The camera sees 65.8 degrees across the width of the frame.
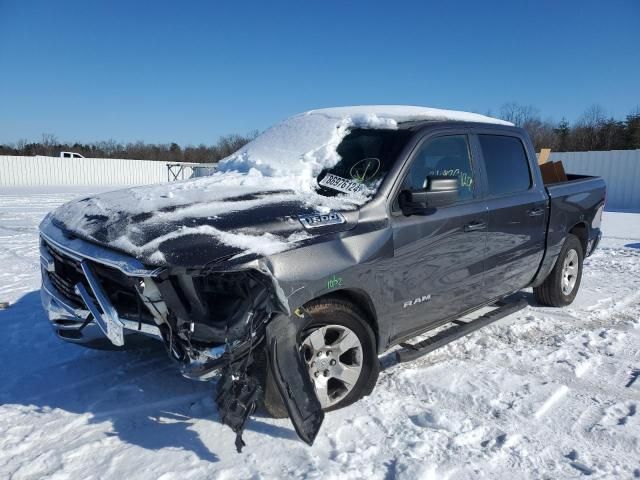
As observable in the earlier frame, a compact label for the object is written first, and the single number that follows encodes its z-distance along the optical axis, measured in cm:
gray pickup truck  247
